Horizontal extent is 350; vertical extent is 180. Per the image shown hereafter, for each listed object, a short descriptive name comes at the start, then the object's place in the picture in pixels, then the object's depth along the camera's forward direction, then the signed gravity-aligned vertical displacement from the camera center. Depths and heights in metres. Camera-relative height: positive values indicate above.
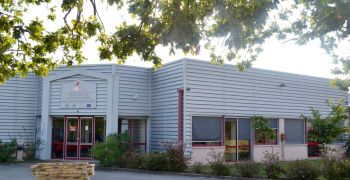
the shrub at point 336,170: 14.46 -1.36
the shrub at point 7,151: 21.09 -1.20
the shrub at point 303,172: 14.93 -1.47
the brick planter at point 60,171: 11.27 -1.13
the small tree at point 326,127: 24.29 +0.05
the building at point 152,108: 21.16 +0.96
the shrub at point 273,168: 15.70 -1.43
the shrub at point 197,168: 17.36 -1.60
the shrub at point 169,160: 17.78 -1.35
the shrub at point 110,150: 19.31 -1.03
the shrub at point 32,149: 22.70 -1.18
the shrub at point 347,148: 24.86 -1.15
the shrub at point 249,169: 16.05 -1.50
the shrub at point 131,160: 18.62 -1.42
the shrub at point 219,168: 16.69 -1.54
